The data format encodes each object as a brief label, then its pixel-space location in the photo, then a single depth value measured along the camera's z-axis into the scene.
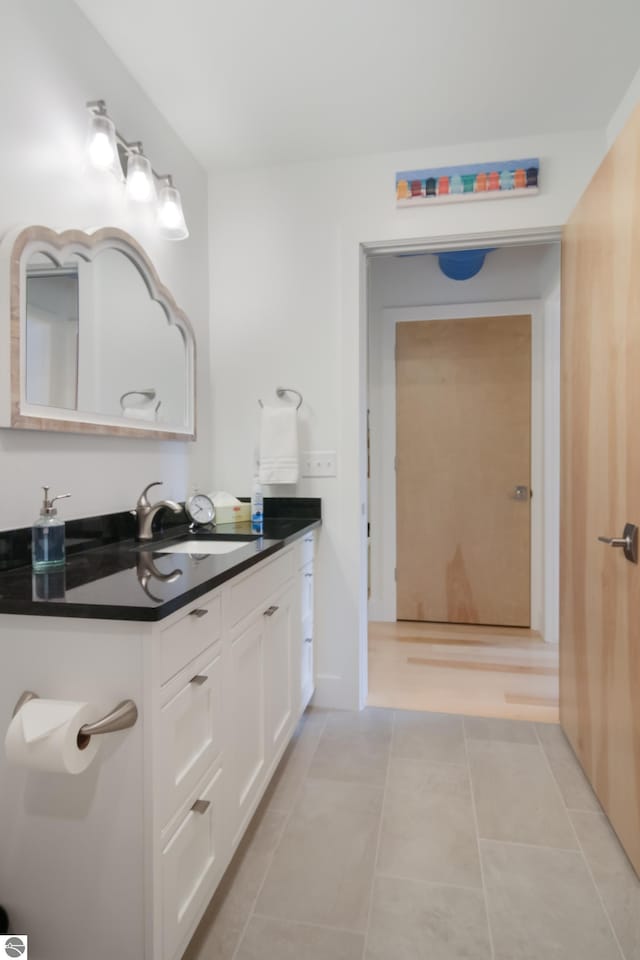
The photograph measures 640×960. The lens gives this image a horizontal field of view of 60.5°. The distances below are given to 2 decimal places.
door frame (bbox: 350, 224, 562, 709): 2.38
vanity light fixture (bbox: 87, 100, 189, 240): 1.60
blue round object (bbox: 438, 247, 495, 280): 3.16
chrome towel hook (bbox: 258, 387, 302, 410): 2.45
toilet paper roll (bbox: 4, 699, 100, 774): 0.92
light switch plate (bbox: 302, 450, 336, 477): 2.44
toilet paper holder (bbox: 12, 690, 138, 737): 0.95
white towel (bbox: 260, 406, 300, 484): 2.35
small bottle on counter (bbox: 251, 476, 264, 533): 2.14
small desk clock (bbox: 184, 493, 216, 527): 2.14
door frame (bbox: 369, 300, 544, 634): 3.52
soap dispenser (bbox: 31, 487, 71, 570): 1.34
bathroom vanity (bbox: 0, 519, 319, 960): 1.01
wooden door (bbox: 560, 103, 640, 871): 1.50
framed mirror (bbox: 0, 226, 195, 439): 1.37
